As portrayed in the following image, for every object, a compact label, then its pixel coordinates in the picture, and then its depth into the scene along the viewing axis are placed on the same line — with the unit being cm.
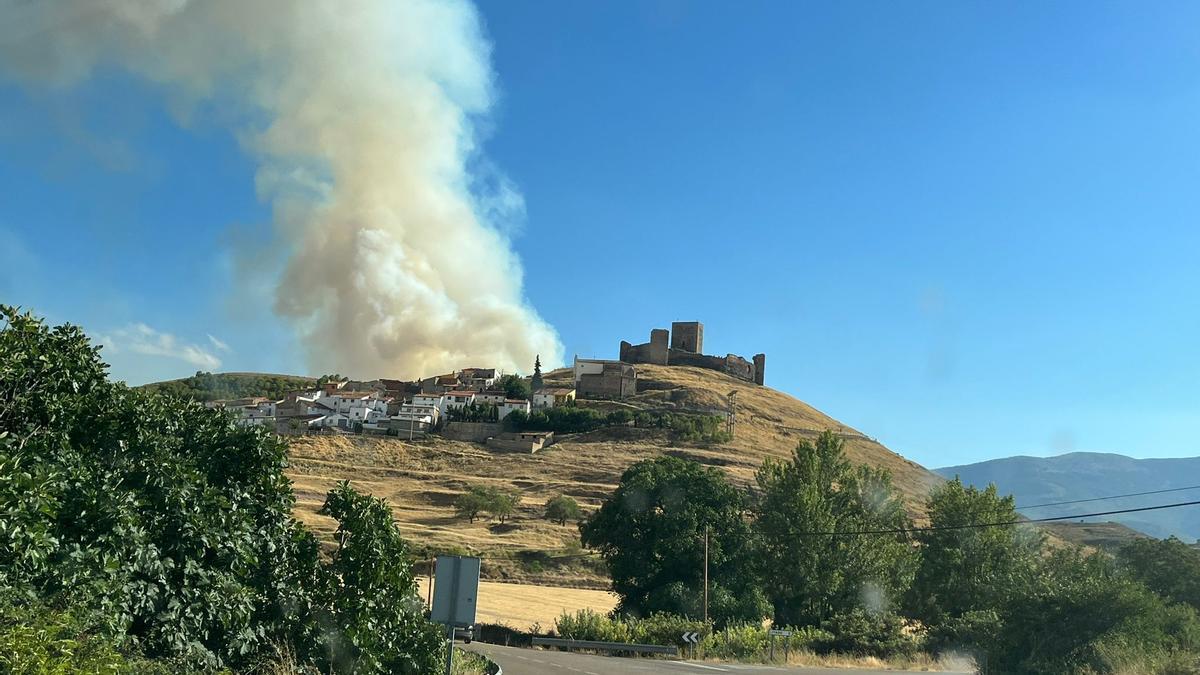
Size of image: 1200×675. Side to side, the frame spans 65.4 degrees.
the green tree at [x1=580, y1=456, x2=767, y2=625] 4409
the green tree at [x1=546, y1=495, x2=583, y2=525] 10075
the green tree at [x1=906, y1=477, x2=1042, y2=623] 4891
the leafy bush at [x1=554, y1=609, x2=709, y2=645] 3781
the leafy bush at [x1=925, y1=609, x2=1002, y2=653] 2974
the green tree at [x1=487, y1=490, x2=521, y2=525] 10294
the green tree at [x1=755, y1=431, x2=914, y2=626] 4562
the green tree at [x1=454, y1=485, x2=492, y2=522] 10212
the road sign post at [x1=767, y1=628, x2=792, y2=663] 3309
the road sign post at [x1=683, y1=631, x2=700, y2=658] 3528
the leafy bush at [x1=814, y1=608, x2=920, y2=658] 3450
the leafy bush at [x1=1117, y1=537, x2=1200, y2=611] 4206
